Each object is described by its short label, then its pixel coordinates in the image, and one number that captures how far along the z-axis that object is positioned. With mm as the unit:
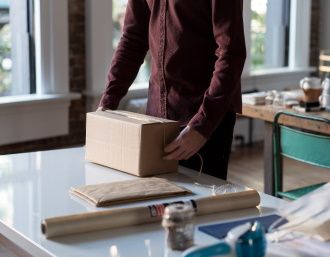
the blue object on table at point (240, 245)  2282
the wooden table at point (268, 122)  5250
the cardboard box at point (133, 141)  3318
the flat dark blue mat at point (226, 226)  2711
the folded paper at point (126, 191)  2959
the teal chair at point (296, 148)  4387
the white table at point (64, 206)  2582
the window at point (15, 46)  7258
